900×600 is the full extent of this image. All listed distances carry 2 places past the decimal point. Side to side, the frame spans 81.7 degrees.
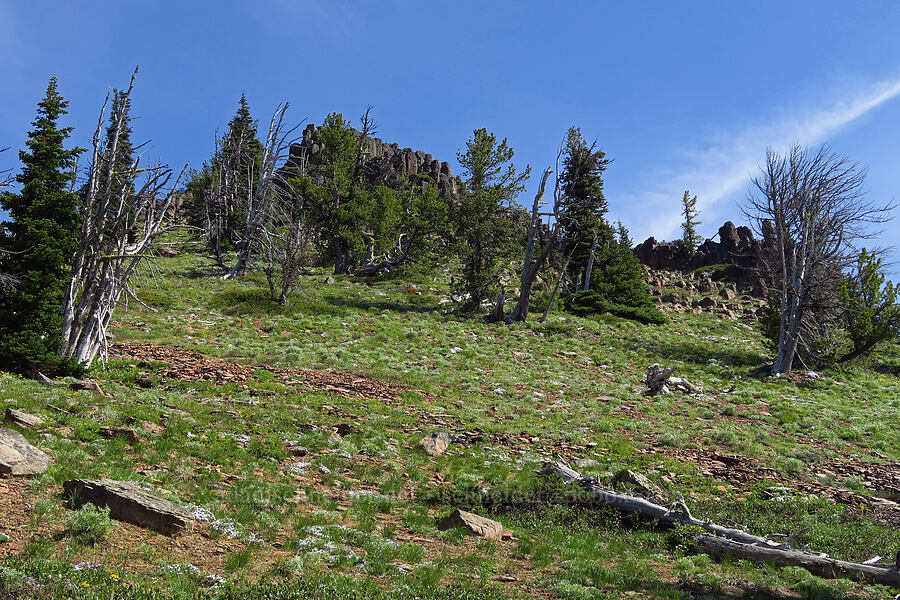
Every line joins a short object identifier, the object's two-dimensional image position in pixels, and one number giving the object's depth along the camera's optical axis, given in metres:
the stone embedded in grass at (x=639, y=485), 11.24
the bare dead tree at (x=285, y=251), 32.38
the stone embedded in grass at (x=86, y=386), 13.70
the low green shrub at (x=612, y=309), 43.25
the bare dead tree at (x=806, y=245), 30.94
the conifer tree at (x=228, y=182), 54.12
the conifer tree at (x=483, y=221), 38.72
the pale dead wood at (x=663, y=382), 22.88
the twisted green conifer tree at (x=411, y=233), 49.78
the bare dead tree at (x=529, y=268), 35.69
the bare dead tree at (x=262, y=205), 42.06
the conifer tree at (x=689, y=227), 91.62
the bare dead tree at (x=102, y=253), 16.33
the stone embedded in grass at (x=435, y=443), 13.41
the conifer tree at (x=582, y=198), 40.66
